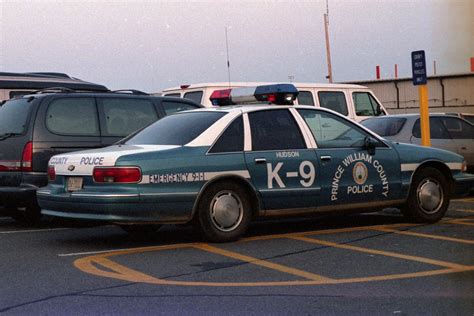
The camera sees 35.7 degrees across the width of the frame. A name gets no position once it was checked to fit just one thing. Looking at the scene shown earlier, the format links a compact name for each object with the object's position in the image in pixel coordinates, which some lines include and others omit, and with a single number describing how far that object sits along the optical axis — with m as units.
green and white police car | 7.09
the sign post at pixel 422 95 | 12.93
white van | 14.90
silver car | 13.45
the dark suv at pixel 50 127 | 8.93
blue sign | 13.93
